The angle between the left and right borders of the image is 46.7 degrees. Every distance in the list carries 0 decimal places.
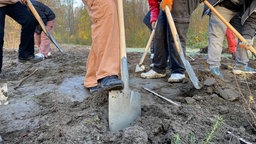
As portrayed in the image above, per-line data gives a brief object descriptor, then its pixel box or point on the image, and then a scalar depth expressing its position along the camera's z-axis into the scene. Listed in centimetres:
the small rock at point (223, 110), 226
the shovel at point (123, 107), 192
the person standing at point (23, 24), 385
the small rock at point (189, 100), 244
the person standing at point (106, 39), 223
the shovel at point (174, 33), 293
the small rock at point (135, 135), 165
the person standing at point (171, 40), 324
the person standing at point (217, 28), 381
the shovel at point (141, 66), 424
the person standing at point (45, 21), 640
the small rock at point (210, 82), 278
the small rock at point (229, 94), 255
